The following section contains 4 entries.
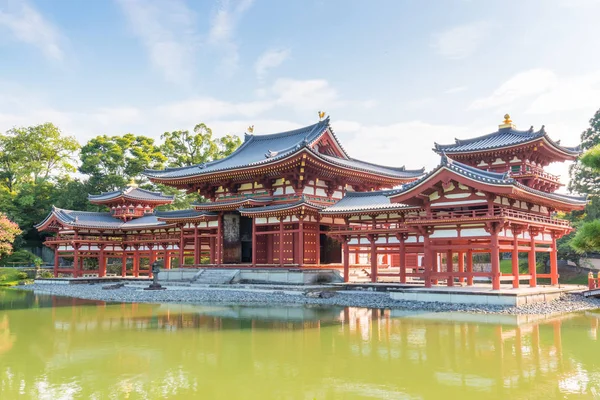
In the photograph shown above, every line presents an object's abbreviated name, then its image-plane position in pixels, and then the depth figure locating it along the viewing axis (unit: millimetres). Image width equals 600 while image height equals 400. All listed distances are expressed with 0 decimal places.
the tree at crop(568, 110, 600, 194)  35062
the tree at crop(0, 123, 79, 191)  53438
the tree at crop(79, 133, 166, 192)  52719
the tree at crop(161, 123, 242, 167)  53628
